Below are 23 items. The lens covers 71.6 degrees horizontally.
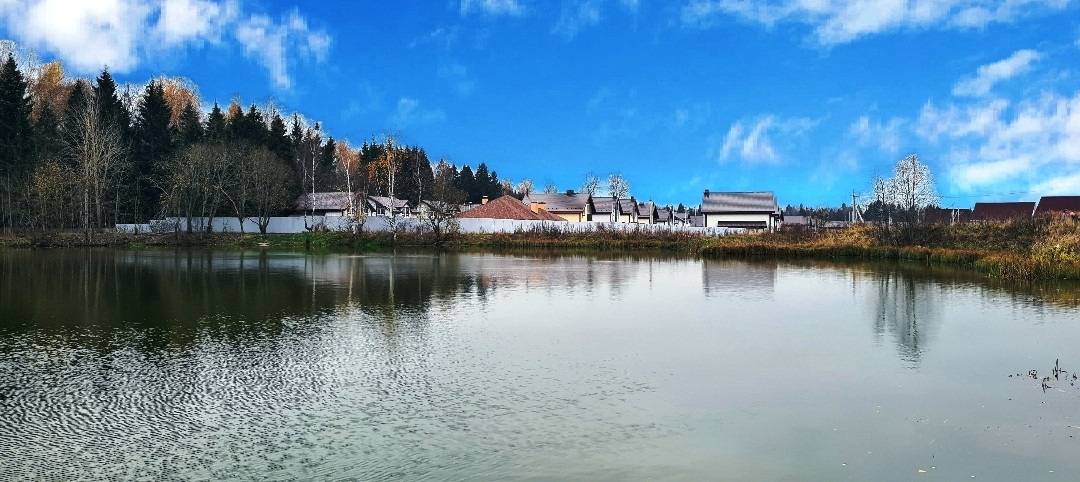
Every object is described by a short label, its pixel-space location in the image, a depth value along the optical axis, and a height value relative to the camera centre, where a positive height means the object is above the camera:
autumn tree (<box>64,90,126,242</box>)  52.72 +5.59
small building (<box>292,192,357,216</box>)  74.88 +2.70
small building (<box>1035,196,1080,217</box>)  77.50 +2.69
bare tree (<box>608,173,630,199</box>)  126.69 +7.55
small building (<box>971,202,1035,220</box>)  81.34 +2.19
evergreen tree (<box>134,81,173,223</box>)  67.50 +7.94
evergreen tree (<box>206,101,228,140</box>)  71.25 +10.31
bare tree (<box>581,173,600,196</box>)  138.25 +8.42
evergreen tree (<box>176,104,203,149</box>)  68.69 +9.53
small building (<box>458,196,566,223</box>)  72.25 +1.94
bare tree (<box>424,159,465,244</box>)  56.84 +1.64
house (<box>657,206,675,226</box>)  120.37 +2.41
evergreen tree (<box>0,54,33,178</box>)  58.72 +8.61
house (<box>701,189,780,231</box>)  84.75 +2.31
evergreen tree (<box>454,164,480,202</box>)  123.31 +7.98
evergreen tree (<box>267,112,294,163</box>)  79.00 +9.66
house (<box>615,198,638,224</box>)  96.54 +2.37
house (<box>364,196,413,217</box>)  78.56 +2.63
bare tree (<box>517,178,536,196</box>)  158.79 +9.56
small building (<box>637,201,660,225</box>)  104.68 +2.42
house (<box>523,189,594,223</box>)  89.56 +2.96
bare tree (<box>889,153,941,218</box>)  73.56 +4.76
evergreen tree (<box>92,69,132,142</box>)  64.44 +11.20
